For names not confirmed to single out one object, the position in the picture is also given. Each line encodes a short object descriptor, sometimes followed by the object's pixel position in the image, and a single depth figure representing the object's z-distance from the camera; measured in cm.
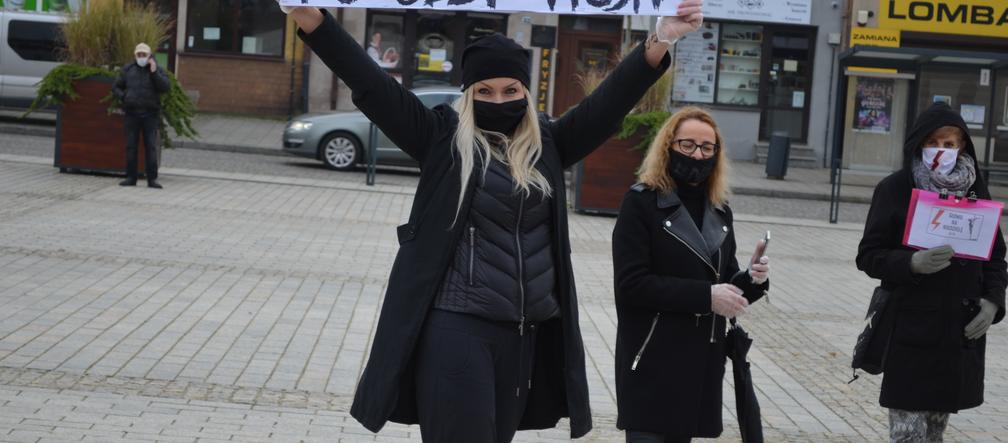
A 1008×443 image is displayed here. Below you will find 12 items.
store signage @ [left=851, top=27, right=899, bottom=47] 2892
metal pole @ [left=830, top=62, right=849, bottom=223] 2386
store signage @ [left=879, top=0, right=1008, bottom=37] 2920
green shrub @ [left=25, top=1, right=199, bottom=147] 1742
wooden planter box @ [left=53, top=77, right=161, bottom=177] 1752
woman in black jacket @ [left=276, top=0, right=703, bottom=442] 403
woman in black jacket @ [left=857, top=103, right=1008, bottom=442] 563
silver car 2219
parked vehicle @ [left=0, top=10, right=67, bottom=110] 2533
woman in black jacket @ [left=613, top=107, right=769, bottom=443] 496
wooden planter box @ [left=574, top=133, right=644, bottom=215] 1764
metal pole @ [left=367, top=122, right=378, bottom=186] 1951
